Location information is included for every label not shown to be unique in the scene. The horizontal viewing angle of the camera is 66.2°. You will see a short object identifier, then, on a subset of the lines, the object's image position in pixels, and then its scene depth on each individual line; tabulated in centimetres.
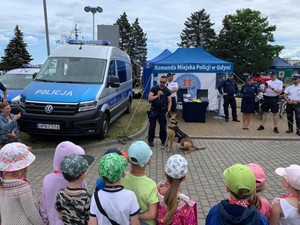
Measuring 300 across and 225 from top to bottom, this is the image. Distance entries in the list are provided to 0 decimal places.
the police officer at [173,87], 886
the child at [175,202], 189
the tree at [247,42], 4508
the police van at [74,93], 566
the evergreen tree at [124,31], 5850
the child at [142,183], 197
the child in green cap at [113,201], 179
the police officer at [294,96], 741
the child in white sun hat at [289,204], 188
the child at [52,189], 216
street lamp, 1586
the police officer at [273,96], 785
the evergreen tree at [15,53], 4205
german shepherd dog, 602
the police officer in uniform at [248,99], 812
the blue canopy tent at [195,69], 962
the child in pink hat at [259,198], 195
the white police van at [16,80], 859
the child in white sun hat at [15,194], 192
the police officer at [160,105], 618
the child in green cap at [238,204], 164
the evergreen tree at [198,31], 5830
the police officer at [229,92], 954
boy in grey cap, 190
